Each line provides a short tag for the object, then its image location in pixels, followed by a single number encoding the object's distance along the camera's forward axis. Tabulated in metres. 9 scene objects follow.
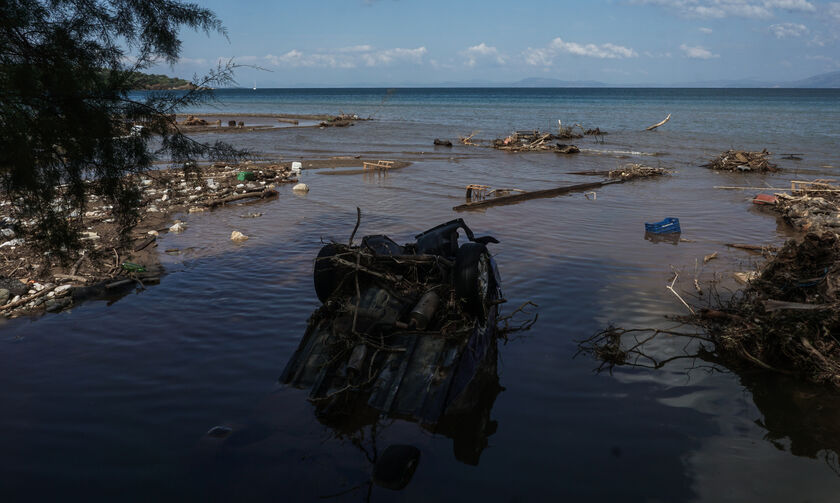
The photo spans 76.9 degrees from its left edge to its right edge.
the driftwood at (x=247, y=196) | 16.45
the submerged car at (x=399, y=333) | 5.38
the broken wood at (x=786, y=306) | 6.03
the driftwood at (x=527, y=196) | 16.36
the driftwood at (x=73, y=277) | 9.52
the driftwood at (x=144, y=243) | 11.70
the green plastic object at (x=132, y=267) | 10.02
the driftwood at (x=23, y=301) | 8.48
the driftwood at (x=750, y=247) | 11.82
